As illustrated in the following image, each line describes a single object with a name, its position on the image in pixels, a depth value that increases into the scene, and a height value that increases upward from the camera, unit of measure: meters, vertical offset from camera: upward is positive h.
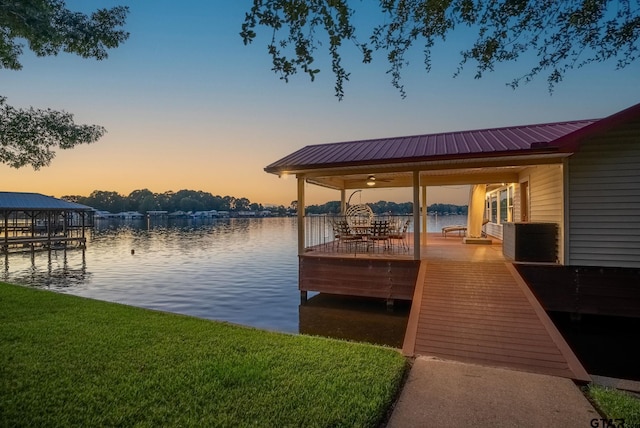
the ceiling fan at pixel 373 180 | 11.05 +1.01
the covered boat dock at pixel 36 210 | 22.73 +0.18
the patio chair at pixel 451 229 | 15.83 -0.94
